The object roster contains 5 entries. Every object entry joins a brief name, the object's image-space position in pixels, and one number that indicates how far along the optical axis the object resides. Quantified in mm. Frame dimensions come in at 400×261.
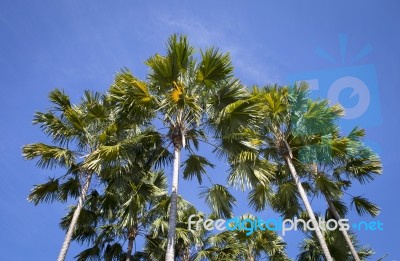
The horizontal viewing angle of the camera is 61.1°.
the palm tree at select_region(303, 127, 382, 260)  11125
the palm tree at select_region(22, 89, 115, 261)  9609
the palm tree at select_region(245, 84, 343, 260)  11117
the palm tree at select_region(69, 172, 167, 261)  8555
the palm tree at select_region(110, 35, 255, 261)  8258
